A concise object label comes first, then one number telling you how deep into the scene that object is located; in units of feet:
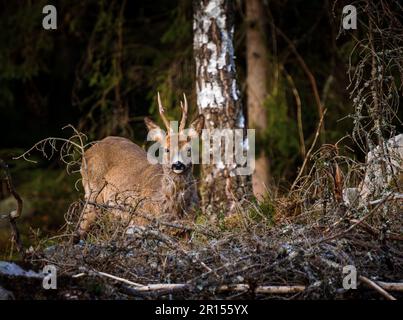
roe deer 55.01
